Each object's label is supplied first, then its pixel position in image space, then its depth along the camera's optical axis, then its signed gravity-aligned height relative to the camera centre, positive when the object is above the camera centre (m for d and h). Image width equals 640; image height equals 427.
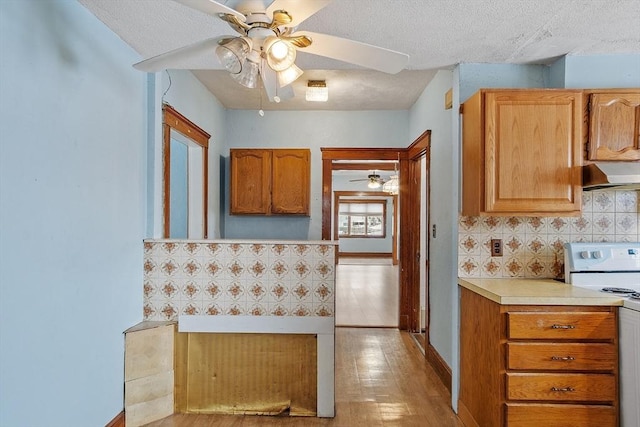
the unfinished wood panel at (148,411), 2.45 -1.28
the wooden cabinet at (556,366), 2.01 -0.78
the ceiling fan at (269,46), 1.37 +0.68
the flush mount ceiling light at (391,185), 8.23 +0.65
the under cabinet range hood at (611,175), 2.07 +0.23
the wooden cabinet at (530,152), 2.33 +0.39
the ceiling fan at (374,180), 9.37 +0.86
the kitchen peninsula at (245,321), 2.63 -0.72
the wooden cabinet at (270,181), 4.32 +0.38
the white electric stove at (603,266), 2.38 -0.31
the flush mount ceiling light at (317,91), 3.63 +1.17
